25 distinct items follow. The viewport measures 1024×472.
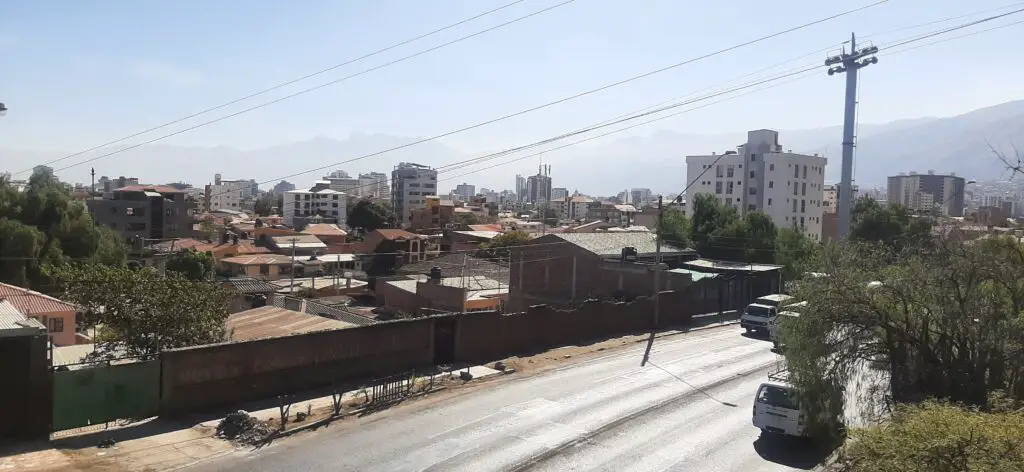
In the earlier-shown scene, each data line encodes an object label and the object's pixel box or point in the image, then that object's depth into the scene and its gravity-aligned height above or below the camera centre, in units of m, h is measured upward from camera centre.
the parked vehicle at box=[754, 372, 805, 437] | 15.97 -3.87
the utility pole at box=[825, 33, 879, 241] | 46.59 +7.58
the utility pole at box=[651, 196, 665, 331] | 33.72 -2.37
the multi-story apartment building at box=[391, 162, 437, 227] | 156.12 +6.19
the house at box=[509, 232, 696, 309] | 39.09 -2.56
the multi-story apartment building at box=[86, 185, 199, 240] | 83.19 -0.60
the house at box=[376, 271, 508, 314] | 39.34 -4.37
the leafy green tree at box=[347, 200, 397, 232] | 109.19 -0.16
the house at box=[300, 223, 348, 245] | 95.38 -2.43
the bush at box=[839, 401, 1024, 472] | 7.85 -2.27
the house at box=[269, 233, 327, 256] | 79.00 -3.39
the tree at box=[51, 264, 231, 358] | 19.30 -2.65
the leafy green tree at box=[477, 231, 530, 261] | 67.94 -2.14
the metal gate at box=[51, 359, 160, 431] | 15.95 -4.09
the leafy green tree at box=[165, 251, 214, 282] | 51.47 -3.78
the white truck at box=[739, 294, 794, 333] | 33.32 -3.86
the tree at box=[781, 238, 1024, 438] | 13.63 -1.83
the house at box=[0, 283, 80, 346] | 31.73 -4.59
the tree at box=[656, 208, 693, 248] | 57.16 -0.23
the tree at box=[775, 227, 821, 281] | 47.59 -1.37
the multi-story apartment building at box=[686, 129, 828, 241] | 93.00 +5.88
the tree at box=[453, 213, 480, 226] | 120.40 -0.07
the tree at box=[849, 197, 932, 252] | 56.53 +0.77
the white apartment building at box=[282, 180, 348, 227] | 160.50 +2.11
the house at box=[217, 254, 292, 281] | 62.75 -4.63
